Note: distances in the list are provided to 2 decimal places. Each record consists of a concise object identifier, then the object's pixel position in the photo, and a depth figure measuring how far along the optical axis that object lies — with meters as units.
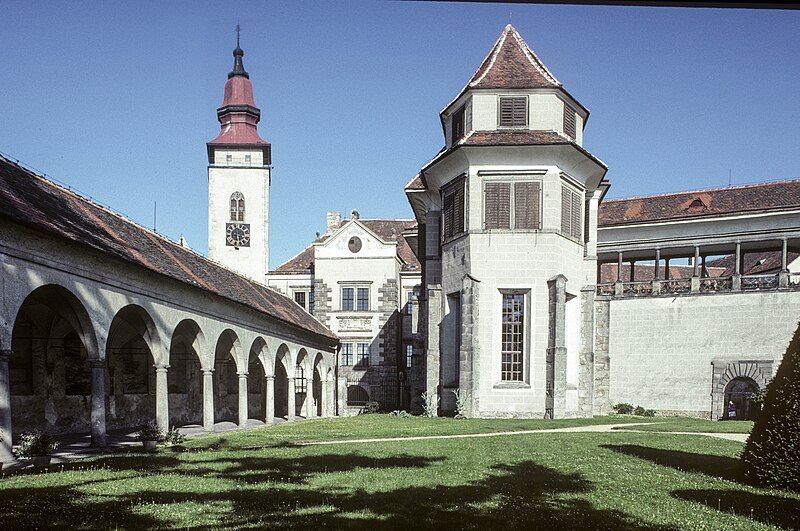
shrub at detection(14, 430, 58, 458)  14.58
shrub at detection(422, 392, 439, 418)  30.75
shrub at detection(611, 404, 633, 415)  37.09
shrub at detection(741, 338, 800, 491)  11.08
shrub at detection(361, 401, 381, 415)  47.41
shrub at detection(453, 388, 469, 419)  28.47
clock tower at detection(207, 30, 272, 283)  61.16
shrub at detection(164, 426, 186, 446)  19.23
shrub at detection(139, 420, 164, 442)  17.86
